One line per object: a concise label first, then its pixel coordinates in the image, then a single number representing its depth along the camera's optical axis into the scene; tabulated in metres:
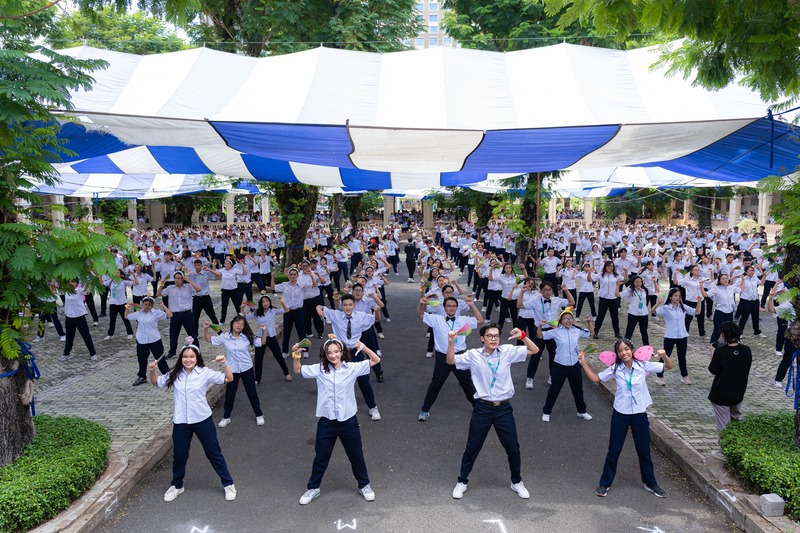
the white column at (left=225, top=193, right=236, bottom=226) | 38.91
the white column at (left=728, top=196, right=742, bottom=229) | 33.53
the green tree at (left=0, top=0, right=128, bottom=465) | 4.70
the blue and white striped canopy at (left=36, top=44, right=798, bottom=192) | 6.02
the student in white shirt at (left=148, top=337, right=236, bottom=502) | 5.05
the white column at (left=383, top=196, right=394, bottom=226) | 40.91
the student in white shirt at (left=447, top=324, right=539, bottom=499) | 5.04
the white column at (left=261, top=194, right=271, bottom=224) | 41.32
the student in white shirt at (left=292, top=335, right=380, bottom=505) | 4.98
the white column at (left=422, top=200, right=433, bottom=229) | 41.22
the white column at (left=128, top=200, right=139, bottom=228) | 34.66
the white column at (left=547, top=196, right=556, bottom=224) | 31.47
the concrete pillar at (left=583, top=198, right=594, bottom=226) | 40.55
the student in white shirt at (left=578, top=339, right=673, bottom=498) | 5.03
